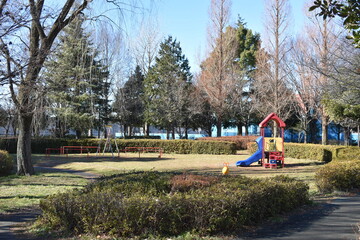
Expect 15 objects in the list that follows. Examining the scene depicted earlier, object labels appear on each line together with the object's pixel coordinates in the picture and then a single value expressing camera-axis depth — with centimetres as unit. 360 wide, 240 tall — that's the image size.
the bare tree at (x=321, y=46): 2596
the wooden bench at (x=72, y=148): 2673
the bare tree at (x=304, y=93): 2757
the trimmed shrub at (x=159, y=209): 508
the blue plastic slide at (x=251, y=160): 1816
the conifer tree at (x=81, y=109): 2952
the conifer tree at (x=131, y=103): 3784
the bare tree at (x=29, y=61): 737
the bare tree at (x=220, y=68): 3644
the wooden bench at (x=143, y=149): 2734
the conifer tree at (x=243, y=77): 3912
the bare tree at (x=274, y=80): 3062
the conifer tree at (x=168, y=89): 3762
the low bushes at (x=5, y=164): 1447
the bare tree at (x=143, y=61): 4507
